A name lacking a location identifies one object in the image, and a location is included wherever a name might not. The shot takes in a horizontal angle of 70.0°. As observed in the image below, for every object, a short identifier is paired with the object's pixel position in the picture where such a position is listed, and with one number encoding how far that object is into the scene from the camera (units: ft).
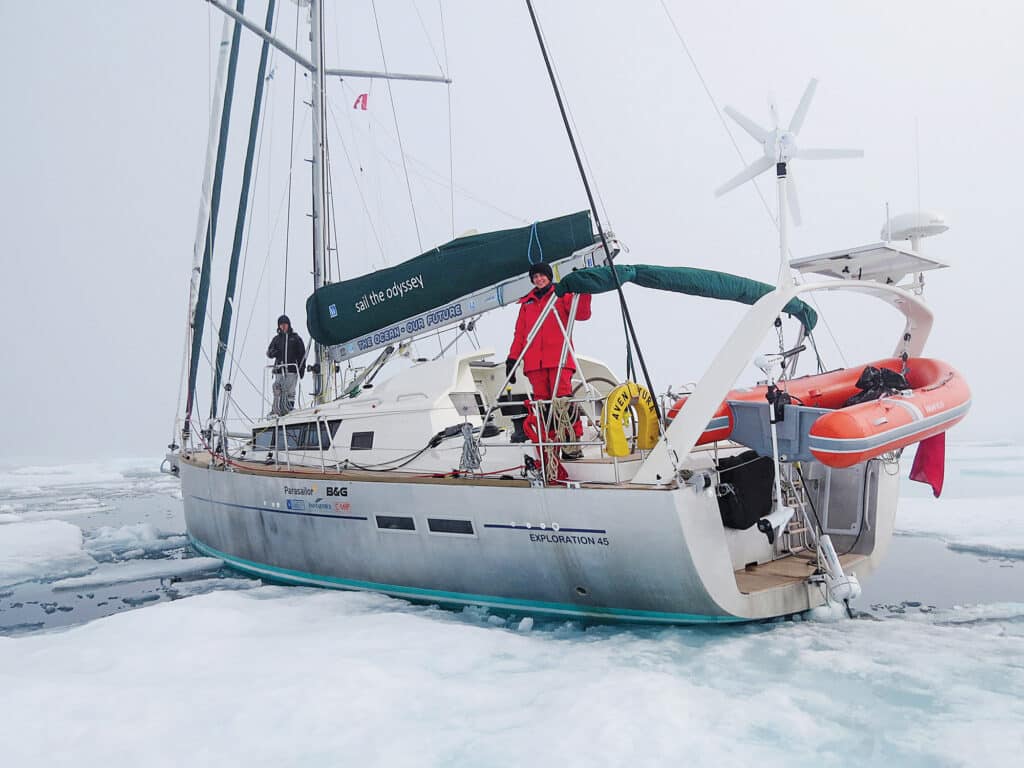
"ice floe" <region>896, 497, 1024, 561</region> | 28.35
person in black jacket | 30.89
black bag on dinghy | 18.16
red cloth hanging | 18.78
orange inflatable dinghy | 15.21
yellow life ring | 17.78
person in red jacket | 19.62
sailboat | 16.48
